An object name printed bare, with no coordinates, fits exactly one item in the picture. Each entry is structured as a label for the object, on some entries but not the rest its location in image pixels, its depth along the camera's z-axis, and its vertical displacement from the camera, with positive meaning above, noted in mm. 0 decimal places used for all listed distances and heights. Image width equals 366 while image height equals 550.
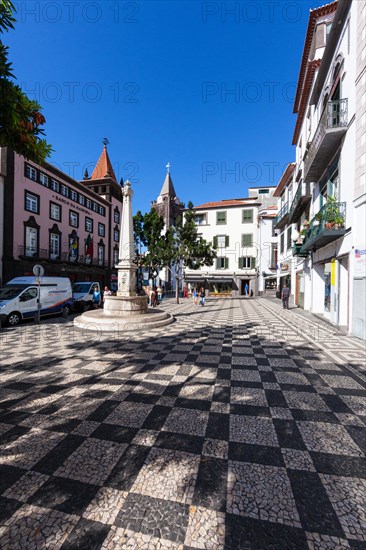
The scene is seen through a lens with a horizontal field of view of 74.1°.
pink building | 21156 +5845
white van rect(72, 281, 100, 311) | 16188 -1449
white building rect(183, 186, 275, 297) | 33344 +4069
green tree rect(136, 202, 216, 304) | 22531 +2399
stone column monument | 9875 -1548
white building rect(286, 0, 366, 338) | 8719 +5383
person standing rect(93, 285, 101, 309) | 16297 -1640
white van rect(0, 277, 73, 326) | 11054 -1292
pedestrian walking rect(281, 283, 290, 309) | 17234 -1316
